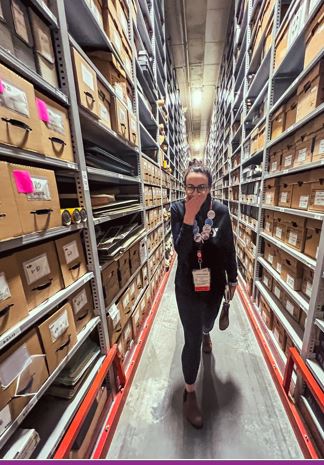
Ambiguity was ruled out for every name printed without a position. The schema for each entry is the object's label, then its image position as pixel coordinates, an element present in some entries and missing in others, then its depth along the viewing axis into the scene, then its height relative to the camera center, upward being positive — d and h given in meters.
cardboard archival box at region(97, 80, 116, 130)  1.15 +0.52
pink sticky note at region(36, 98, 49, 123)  0.72 +0.31
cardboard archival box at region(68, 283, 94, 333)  0.97 -0.58
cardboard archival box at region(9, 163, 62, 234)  0.63 -0.01
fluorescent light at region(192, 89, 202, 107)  6.23 +2.97
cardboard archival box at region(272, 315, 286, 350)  1.50 -1.16
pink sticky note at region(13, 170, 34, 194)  0.63 +0.04
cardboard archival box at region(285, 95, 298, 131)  1.41 +0.52
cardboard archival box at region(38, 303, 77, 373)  0.75 -0.58
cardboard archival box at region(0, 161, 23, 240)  0.58 -0.04
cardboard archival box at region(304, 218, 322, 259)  1.16 -0.33
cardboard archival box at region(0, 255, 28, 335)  0.58 -0.31
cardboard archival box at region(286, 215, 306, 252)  1.31 -0.35
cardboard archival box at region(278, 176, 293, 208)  1.48 -0.07
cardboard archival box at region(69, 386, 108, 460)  0.90 -1.18
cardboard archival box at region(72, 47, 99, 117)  0.91 +0.53
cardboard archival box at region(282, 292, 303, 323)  1.41 -0.92
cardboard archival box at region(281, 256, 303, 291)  1.37 -0.64
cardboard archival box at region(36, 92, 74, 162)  0.74 +0.26
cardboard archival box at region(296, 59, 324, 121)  1.08 +0.52
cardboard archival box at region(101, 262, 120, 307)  1.20 -0.57
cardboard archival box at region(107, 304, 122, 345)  1.22 -0.83
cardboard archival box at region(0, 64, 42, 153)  0.58 +0.25
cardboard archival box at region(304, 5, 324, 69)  1.04 +0.79
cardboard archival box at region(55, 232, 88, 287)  0.86 -0.30
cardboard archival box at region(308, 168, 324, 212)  1.10 -0.05
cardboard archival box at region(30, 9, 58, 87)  0.73 +0.54
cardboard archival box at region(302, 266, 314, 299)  1.25 -0.63
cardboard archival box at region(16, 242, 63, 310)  0.68 -0.29
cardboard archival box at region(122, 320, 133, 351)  1.53 -1.15
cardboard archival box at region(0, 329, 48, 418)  0.59 -0.57
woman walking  1.05 -0.41
